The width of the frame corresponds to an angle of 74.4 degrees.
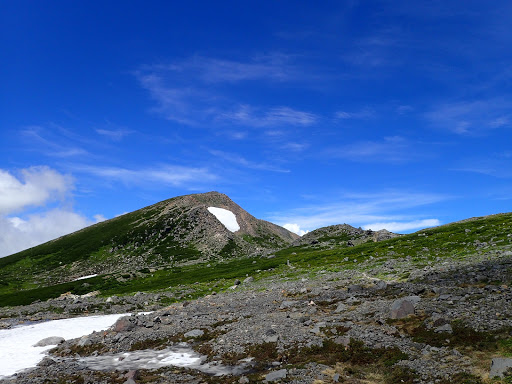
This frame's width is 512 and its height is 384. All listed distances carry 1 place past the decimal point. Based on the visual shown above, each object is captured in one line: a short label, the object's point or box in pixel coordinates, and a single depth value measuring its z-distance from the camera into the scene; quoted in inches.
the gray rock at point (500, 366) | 666.8
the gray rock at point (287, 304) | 1594.5
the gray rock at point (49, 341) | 1549.0
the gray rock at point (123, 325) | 1510.8
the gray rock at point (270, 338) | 1083.3
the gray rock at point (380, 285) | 1605.6
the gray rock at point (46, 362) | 1189.8
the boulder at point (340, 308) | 1355.8
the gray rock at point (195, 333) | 1333.4
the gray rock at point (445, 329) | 925.4
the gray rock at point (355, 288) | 1660.3
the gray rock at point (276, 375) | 813.9
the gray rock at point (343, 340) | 967.7
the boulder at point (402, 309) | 1104.8
